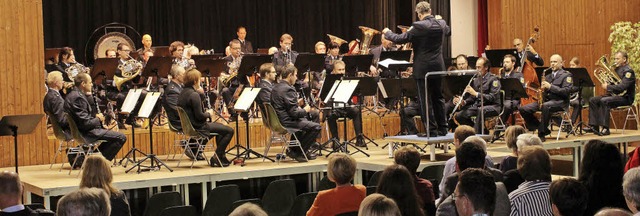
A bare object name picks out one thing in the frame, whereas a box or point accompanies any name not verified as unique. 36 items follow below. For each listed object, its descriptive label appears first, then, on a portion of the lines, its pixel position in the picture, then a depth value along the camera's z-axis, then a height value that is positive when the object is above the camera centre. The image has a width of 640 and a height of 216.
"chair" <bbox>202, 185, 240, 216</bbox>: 8.45 -0.82
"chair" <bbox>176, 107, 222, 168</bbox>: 10.90 -0.26
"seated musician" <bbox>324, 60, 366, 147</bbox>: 13.10 -0.16
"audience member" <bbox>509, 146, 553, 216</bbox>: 6.00 -0.54
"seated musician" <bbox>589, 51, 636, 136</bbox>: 13.95 +0.01
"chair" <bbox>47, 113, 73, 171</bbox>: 10.98 -0.25
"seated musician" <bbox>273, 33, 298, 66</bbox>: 14.78 +0.78
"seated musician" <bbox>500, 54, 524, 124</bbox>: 13.50 +0.35
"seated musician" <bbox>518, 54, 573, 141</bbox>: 13.39 +0.03
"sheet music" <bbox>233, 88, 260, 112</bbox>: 11.28 +0.08
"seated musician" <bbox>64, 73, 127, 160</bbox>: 10.76 -0.12
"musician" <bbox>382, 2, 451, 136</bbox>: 10.94 +0.62
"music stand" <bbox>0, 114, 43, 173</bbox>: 10.09 -0.14
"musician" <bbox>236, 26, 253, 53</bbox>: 16.12 +1.06
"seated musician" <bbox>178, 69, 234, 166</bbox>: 11.02 -0.08
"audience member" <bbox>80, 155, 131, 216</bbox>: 6.68 -0.49
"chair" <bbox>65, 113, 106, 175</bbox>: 10.71 -0.36
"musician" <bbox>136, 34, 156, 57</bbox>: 15.00 +1.02
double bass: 14.16 +0.34
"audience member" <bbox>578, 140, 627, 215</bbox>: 6.07 -0.49
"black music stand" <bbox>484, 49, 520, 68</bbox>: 13.88 +0.67
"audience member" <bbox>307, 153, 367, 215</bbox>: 6.39 -0.59
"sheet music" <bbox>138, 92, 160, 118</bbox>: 10.98 +0.05
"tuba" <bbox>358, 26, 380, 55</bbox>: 15.47 +1.05
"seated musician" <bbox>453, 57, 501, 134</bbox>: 13.07 +0.02
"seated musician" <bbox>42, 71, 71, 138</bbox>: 10.88 +0.11
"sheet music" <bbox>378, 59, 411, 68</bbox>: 13.21 +0.56
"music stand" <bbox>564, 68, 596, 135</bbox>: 13.55 +0.28
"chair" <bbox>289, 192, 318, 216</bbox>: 7.85 -0.81
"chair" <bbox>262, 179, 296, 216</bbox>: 9.02 -0.86
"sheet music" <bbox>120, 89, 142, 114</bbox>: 11.09 +0.09
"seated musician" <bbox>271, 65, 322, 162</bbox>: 11.65 -0.06
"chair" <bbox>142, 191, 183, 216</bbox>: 8.16 -0.80
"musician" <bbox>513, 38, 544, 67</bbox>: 14.55 +0.66
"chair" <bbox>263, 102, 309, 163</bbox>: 11.49 -0.26
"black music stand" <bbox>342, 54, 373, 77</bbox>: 13.46 +0.59
